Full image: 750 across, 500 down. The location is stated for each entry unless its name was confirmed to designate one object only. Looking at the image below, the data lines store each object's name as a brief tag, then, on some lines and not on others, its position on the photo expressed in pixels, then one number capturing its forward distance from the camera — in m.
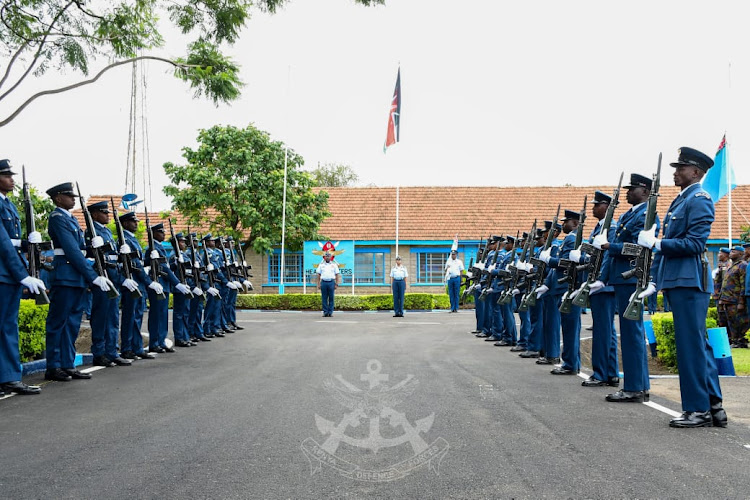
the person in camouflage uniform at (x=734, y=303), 14.07
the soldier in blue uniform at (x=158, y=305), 11.63
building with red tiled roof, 32.97
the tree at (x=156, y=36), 11.12
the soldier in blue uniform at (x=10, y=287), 7.21
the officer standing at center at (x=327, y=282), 21.94
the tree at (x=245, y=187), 29.91
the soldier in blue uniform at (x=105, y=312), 9.52
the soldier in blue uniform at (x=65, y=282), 8.41
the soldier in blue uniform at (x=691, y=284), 5.88
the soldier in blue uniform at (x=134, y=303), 10.57
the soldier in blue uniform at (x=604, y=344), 7.95
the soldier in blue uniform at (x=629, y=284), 6.97
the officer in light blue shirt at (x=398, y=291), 22.59
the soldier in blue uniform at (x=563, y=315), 9.02
